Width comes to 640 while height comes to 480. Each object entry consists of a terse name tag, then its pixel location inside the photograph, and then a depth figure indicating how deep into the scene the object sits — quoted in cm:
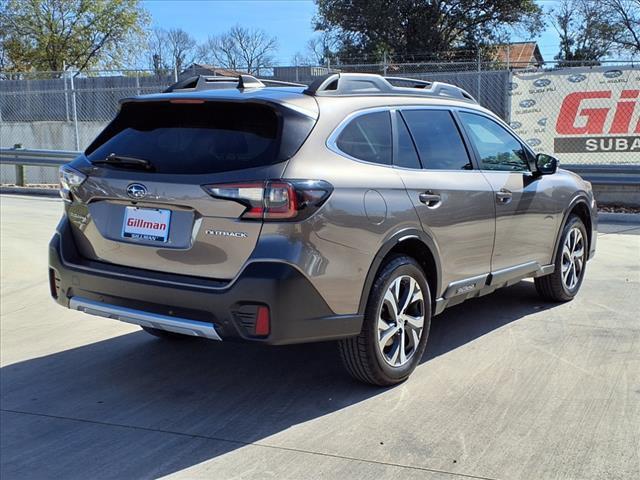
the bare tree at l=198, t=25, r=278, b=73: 6542
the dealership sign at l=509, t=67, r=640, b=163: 1220
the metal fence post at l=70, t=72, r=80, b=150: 1645
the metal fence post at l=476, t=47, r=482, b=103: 1533
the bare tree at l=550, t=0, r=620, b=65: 4328
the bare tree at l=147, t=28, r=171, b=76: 3068
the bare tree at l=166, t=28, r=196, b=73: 8098
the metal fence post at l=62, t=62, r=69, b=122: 1684
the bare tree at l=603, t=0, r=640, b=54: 4222
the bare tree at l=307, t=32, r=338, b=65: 4228
